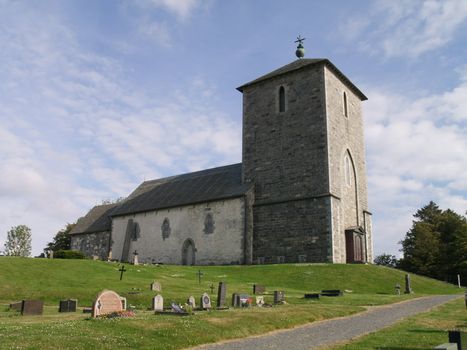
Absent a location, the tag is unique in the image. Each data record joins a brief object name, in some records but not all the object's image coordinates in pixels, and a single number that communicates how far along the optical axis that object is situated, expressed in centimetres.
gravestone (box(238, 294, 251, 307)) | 1970
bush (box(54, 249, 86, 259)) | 4109
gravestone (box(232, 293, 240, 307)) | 1961
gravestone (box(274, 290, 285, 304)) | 2104
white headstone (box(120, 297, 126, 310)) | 1731
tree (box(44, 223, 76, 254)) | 6479
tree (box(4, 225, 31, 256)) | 7240
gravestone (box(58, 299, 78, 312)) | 1872
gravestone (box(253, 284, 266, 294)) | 2483
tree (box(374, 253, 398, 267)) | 7450
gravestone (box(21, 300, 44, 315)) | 1720
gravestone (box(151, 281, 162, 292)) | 2369
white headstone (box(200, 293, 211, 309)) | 1858
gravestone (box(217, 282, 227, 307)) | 1966
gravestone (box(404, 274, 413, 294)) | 2842
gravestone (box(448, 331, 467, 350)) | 811
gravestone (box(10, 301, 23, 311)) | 1857
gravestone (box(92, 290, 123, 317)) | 1547
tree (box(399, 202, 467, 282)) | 5122
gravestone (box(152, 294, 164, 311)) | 1836
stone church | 3694
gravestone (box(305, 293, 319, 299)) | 2306
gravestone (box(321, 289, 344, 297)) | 2441
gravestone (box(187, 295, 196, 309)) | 1914
